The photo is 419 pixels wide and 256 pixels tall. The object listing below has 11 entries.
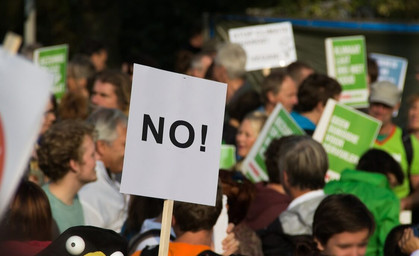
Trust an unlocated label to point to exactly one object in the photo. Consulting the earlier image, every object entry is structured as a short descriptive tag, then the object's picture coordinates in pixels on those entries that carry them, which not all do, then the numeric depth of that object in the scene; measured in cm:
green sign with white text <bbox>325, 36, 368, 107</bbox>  1655
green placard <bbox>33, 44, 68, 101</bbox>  1687
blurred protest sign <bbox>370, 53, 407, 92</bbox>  1804
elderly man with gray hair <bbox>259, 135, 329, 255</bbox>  938
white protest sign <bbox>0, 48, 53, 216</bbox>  398
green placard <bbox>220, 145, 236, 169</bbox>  1198
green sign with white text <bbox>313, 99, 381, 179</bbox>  1288
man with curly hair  965
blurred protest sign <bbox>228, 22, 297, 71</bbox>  1749
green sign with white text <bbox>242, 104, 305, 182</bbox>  1235
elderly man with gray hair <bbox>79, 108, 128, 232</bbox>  1001
